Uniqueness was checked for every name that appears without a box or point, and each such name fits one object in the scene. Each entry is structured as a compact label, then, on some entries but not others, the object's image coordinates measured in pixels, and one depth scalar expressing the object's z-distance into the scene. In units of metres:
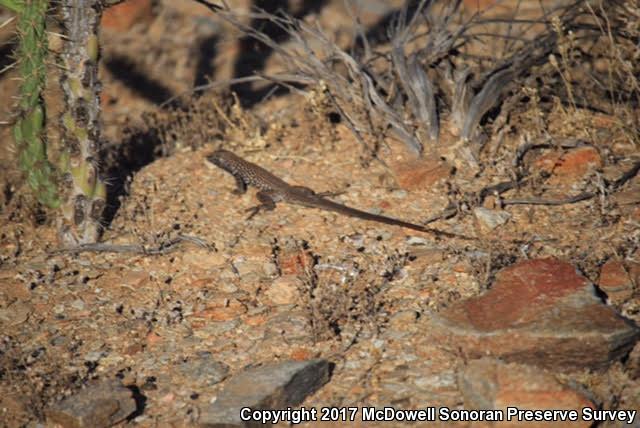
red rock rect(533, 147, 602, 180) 5.74
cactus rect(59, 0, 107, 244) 4.84
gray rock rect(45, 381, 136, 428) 3.74
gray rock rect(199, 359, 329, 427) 3.65
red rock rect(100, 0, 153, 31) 7.77
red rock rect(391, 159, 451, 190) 5.79
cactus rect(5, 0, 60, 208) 4.61
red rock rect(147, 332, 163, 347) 4.48
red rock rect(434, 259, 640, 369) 3.76
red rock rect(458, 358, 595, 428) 3.48
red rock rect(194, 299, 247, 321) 4.69
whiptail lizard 5.39
